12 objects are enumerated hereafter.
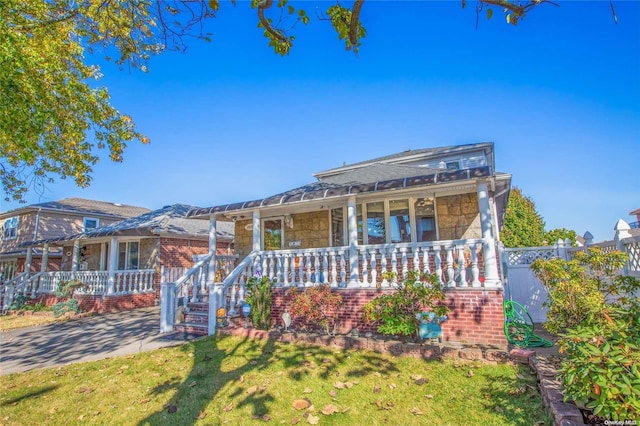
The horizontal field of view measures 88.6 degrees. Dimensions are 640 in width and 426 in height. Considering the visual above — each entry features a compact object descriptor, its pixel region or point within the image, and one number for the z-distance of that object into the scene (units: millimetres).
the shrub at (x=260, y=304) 7878
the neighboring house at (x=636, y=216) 39138
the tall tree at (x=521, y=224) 21062
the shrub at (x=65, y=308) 13438
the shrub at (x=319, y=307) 7066
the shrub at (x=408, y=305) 6098
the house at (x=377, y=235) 6473
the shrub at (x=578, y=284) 4695
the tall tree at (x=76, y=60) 4953
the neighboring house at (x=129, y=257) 14977
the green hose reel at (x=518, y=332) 5816
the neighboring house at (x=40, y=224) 23612
